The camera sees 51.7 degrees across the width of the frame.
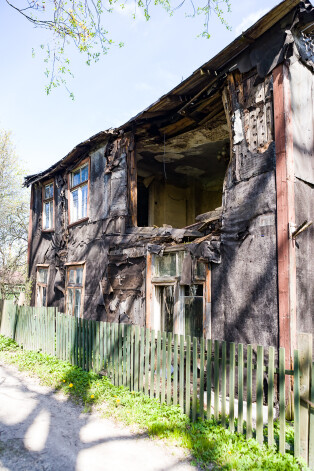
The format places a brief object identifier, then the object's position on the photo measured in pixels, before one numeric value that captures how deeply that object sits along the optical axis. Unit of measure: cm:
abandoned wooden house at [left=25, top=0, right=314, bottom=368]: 532
